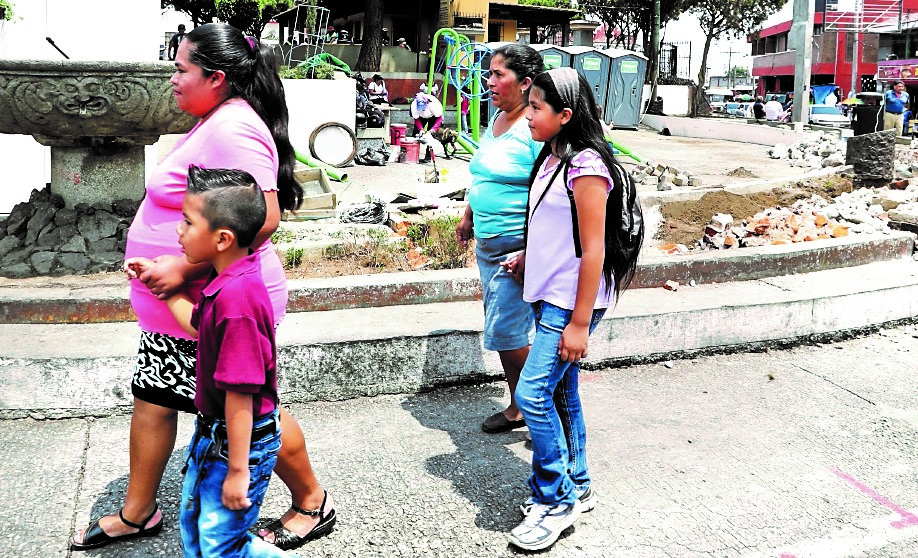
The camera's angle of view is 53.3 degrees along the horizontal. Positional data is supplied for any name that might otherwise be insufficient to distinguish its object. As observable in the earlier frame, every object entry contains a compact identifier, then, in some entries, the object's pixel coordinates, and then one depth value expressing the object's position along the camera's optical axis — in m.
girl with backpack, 3.04
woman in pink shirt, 2.79
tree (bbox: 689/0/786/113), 43.75
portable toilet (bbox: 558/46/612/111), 25.69
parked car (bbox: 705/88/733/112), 53.66
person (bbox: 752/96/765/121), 35.06
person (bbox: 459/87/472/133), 21.02
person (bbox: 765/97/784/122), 33.72
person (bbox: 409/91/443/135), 17.16
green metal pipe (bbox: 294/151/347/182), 10.57
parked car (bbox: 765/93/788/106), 47.97
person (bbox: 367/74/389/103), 18.53
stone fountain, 4.93
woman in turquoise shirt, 3.78
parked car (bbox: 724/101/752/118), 43.78
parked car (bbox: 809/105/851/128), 33.75
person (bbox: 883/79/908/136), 24.02
